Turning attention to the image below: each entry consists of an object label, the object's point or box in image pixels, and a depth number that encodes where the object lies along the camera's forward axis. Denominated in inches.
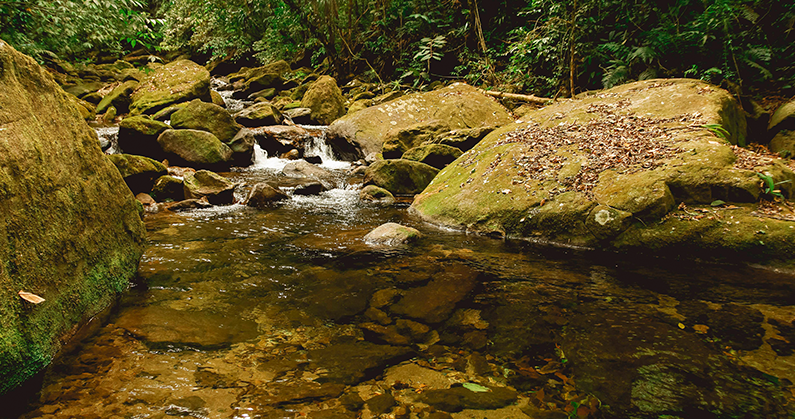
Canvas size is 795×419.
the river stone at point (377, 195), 337.7
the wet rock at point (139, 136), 400.8
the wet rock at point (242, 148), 449.4
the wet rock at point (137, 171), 298.2
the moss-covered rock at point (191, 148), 397.1
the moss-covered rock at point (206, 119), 458.3
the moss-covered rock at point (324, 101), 620.4
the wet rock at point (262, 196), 314.3
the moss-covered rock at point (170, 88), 558.3
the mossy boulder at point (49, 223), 80.9
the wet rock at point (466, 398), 91.0
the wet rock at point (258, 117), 542.3
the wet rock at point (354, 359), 102.0
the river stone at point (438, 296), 139.6
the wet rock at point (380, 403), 89.3
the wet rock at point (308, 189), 359.2
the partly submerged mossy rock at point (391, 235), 221.8
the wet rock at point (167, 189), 307.6
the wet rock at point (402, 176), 359.6
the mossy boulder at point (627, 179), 189.6
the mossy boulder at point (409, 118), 469.4
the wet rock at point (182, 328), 114.5
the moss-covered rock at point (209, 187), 315.3
